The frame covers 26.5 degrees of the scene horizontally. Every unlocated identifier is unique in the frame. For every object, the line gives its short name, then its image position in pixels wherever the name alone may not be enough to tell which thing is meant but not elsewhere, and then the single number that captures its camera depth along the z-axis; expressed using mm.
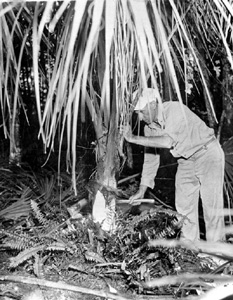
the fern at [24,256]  3289
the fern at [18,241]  3480
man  3779
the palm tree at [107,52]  2059
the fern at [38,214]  3746
